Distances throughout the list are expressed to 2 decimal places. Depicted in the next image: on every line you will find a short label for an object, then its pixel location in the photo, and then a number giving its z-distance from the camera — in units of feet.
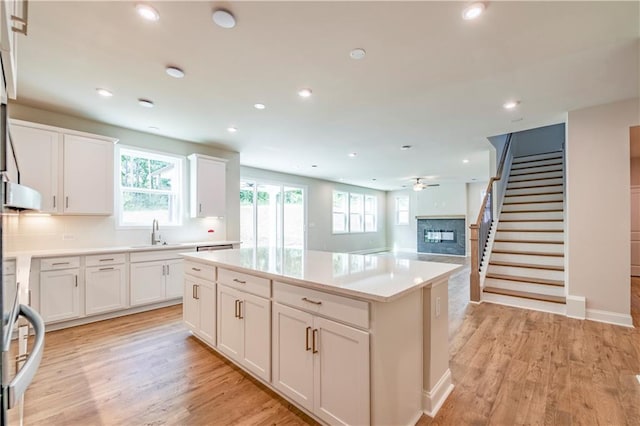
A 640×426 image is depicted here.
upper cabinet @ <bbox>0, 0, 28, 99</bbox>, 2.10
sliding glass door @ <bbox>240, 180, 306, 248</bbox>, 24.14
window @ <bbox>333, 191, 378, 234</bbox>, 33.55
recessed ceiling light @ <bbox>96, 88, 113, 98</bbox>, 9.80
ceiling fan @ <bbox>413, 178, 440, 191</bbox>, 27.48
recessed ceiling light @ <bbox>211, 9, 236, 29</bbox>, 6.08
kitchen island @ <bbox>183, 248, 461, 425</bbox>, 5.01
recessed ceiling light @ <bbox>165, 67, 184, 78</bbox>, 8.37
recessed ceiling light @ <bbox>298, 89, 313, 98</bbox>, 9.82
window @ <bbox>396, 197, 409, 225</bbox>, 39.52
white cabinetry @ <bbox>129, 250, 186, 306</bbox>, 12.72
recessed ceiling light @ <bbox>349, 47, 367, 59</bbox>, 7.41
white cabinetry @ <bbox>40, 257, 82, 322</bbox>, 10.53
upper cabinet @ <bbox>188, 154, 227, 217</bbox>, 15.64
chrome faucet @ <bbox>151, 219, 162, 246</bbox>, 14.36
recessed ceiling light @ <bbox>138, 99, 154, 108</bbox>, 10.59
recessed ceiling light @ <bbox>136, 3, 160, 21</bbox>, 5.96
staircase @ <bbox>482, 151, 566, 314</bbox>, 13.60
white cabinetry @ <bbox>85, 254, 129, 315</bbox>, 11.59
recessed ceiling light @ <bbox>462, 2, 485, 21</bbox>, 5.87
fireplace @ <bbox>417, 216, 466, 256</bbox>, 33.37
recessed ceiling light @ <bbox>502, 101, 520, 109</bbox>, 10.85
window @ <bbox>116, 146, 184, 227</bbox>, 14.07
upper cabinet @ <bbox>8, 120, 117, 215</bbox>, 10.73
